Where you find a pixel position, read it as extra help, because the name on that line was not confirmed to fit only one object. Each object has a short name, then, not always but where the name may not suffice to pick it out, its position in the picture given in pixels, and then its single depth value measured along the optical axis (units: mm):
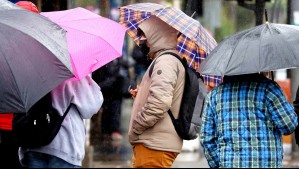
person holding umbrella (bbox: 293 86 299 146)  12290
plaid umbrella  12834
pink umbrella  12126
